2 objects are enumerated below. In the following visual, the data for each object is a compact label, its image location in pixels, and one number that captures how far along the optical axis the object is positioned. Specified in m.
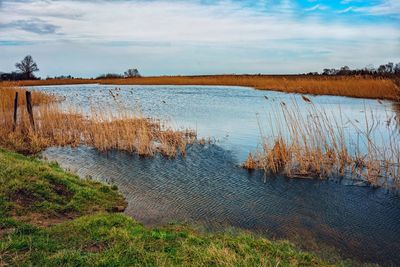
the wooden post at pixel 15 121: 13.20
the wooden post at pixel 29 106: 13.09
